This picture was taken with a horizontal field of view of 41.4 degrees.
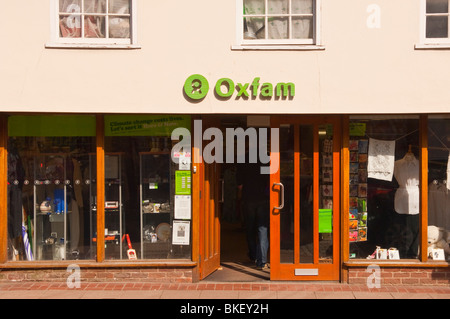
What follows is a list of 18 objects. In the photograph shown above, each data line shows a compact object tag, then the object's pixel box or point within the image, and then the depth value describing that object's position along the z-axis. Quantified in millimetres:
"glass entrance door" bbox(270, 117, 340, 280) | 8633
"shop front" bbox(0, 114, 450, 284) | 8578
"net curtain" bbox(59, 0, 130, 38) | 8570
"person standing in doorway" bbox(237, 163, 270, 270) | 9359
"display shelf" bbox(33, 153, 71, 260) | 8805
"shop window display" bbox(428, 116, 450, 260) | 8539
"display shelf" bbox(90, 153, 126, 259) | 8766
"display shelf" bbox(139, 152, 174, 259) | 8789
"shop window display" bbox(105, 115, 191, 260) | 8719
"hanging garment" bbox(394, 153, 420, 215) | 8617
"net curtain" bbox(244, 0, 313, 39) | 8555
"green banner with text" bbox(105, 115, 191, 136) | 8664
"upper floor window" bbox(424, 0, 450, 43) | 8375
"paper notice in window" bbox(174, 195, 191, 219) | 8742
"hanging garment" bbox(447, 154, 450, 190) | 8578
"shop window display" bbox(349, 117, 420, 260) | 8602
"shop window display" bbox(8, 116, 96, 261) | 8703
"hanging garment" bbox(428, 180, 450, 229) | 8633
